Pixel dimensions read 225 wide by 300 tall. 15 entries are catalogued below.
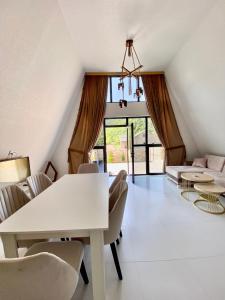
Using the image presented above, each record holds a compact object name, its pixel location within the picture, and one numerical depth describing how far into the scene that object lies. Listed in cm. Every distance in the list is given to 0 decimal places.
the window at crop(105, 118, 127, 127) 603
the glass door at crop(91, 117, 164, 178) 606
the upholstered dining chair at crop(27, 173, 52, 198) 252
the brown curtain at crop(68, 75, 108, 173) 562
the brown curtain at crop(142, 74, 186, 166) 575
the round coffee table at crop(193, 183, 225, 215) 340
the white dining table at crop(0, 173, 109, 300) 134
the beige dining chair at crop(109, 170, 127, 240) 248
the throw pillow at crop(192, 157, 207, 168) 529
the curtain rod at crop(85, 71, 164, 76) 551
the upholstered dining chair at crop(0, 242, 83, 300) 84
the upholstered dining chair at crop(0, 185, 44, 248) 181
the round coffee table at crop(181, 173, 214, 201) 384
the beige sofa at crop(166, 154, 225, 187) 443
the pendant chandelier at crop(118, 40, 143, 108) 315
